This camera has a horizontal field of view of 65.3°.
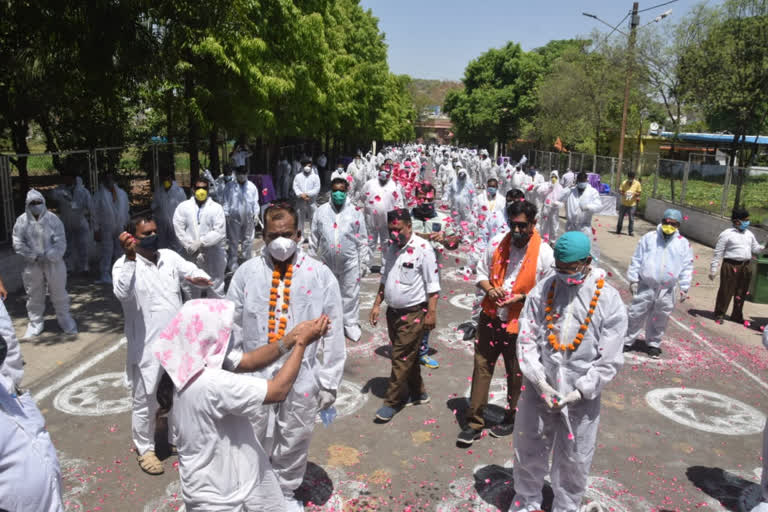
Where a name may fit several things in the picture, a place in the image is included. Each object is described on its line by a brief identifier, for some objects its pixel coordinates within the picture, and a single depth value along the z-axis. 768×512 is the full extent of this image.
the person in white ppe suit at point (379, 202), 11.09
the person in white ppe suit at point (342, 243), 8.03
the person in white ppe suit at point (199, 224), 8.91
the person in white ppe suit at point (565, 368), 3.90
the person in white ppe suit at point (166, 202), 12.49
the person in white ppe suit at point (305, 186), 15.66
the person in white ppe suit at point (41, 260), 7.70
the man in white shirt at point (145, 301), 4.74
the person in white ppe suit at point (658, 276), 7.58
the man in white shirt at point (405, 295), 5.69
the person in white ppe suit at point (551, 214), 14.55
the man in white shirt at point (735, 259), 8.98
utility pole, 23.62
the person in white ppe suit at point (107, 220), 11.34
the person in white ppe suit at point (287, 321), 4.04
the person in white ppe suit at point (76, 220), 11.53
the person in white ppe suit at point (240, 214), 11.66
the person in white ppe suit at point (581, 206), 11.79
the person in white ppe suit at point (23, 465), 2.49
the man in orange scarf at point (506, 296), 5.11
